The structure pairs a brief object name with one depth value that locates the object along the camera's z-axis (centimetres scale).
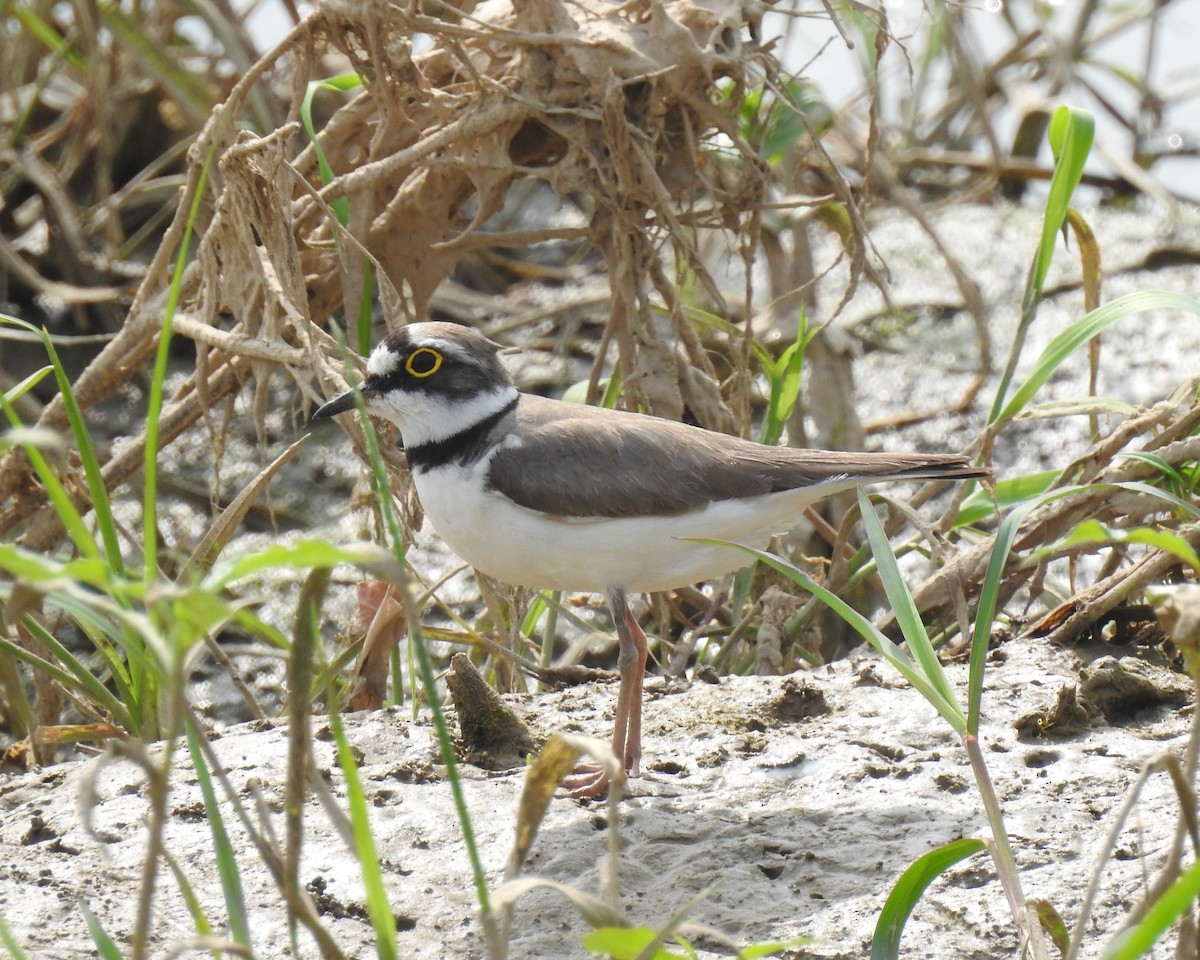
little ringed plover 861
